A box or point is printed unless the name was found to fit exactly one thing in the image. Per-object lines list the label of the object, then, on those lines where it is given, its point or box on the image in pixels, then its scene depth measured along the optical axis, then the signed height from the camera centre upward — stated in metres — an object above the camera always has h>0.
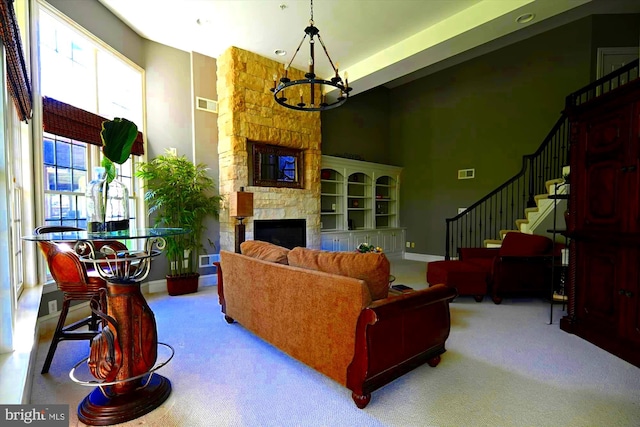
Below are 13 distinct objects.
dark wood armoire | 2.40 -0.16
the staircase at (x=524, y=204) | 4.96 +0.01
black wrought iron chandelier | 3.04 +1.72
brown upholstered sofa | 1.82 -0.75
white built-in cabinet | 6.56 -0.01
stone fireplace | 4.75 +1.26
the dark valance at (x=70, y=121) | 3.01 +0.87
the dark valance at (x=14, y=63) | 1.57 +0.86
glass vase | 1.93 +0.00
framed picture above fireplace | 5.10 +0.67
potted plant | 4.19 +0.01
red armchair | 3.91 -0.86
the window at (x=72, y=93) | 3.16 +1.31
